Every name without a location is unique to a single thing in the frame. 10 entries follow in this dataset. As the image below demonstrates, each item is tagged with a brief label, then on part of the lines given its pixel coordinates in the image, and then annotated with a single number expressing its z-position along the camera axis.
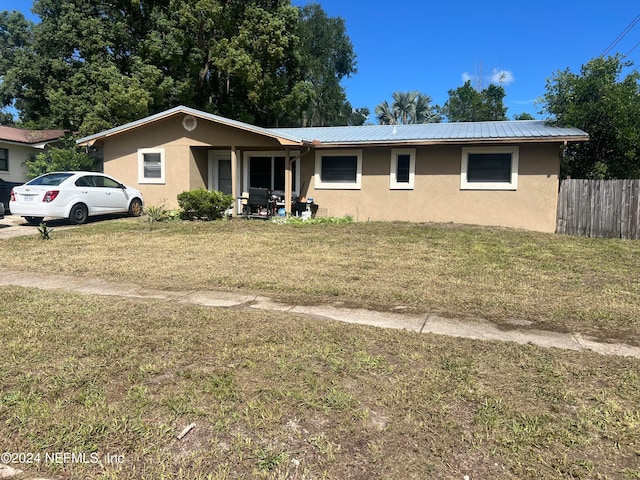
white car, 12.02
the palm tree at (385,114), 43.06
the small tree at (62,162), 18.42
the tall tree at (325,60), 32.91
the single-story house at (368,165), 12.72
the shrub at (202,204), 13.26
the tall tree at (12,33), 32.89
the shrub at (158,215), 12.54
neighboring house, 21.73
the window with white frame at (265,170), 15.98
